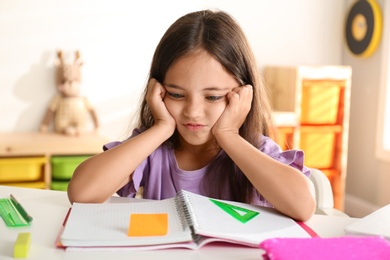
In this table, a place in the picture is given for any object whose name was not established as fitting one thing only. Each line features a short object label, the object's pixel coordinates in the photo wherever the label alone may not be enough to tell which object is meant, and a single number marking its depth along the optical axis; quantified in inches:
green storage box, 95.8
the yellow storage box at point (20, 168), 94.2
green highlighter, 33.8
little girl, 39.8
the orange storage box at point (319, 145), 111.8
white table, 28.2
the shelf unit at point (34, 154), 94.1
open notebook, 29.4
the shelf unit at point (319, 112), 108.6
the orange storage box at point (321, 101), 110.2
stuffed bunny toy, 105.5
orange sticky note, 30.4
